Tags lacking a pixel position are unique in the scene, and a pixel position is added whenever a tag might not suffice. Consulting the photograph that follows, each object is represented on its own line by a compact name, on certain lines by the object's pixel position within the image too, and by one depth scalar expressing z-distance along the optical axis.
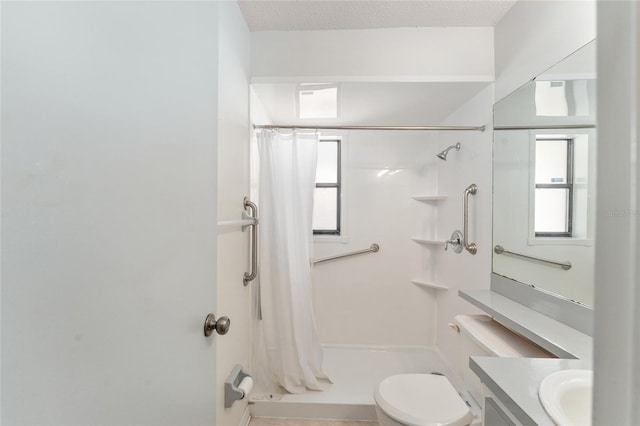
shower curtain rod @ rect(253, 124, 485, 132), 1.77
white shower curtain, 1.85
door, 0.28
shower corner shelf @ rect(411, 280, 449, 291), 2.30
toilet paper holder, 1.33
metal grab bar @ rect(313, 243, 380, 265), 2.57
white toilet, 1.18
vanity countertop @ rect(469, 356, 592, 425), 0.60
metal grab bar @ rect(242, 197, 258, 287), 1.68
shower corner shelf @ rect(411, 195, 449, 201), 2.32
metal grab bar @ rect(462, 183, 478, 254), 1.84
